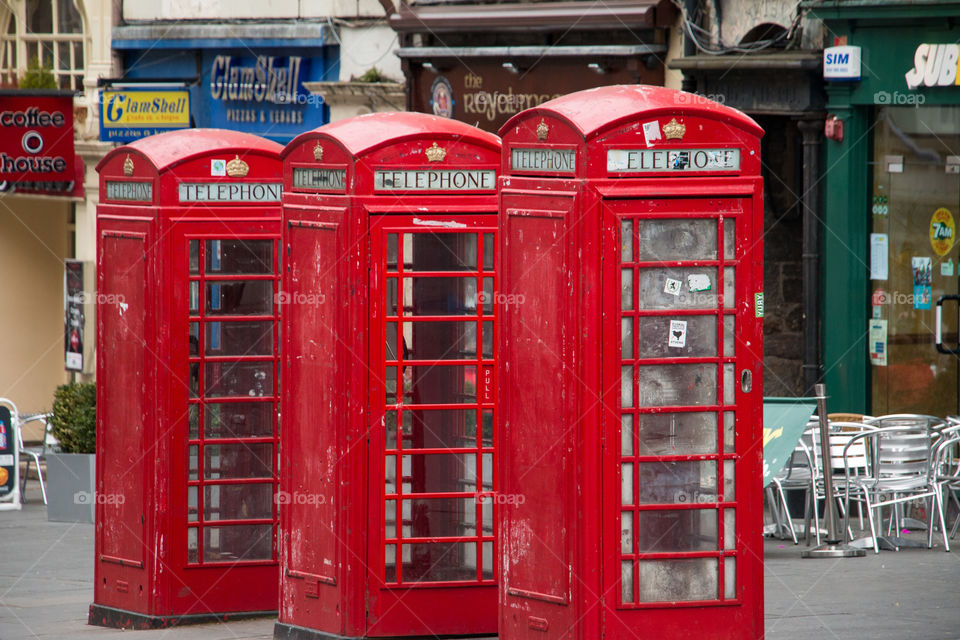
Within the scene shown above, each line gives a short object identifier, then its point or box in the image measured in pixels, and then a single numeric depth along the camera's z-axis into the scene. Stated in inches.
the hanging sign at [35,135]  1425.1
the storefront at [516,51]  1229.9
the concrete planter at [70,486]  1068.5
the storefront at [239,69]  1512.0
